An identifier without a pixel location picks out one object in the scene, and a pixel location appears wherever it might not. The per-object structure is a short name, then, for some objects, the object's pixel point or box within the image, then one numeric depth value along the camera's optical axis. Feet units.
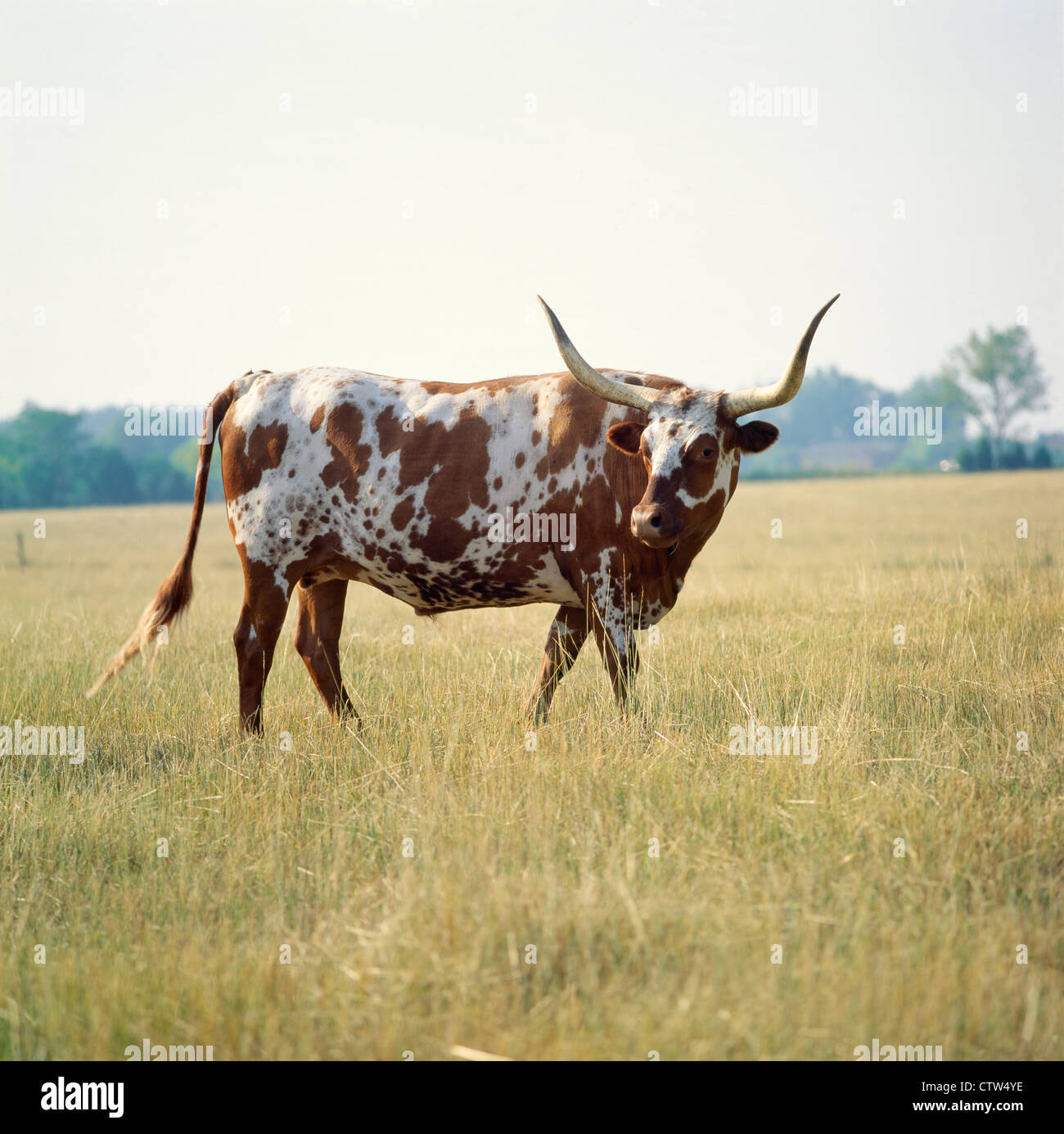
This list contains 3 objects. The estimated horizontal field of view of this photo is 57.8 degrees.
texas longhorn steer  16.81
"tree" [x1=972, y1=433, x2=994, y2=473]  171.94
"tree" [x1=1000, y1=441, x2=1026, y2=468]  166.61
